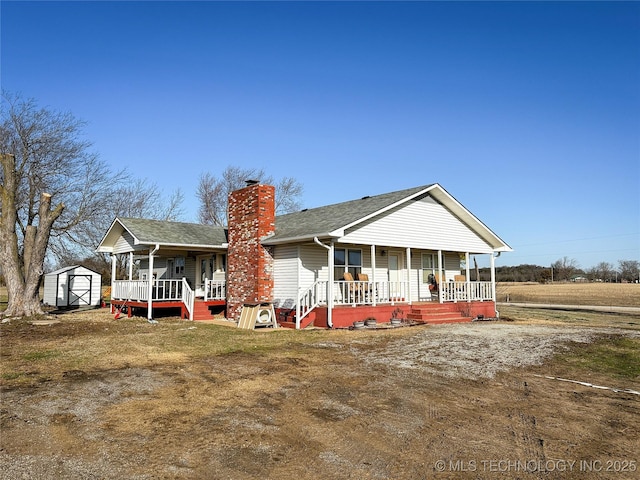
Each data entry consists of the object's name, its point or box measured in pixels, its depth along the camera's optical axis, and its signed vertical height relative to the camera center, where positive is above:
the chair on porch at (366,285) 16.91 -0.09
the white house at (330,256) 16.48 +1.11
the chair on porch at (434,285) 20.52 -0.16
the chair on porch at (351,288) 16.23 -0.18
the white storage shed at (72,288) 29.05 +0.01
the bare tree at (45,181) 26.89 +6.29
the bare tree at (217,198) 44.78 +8.49
